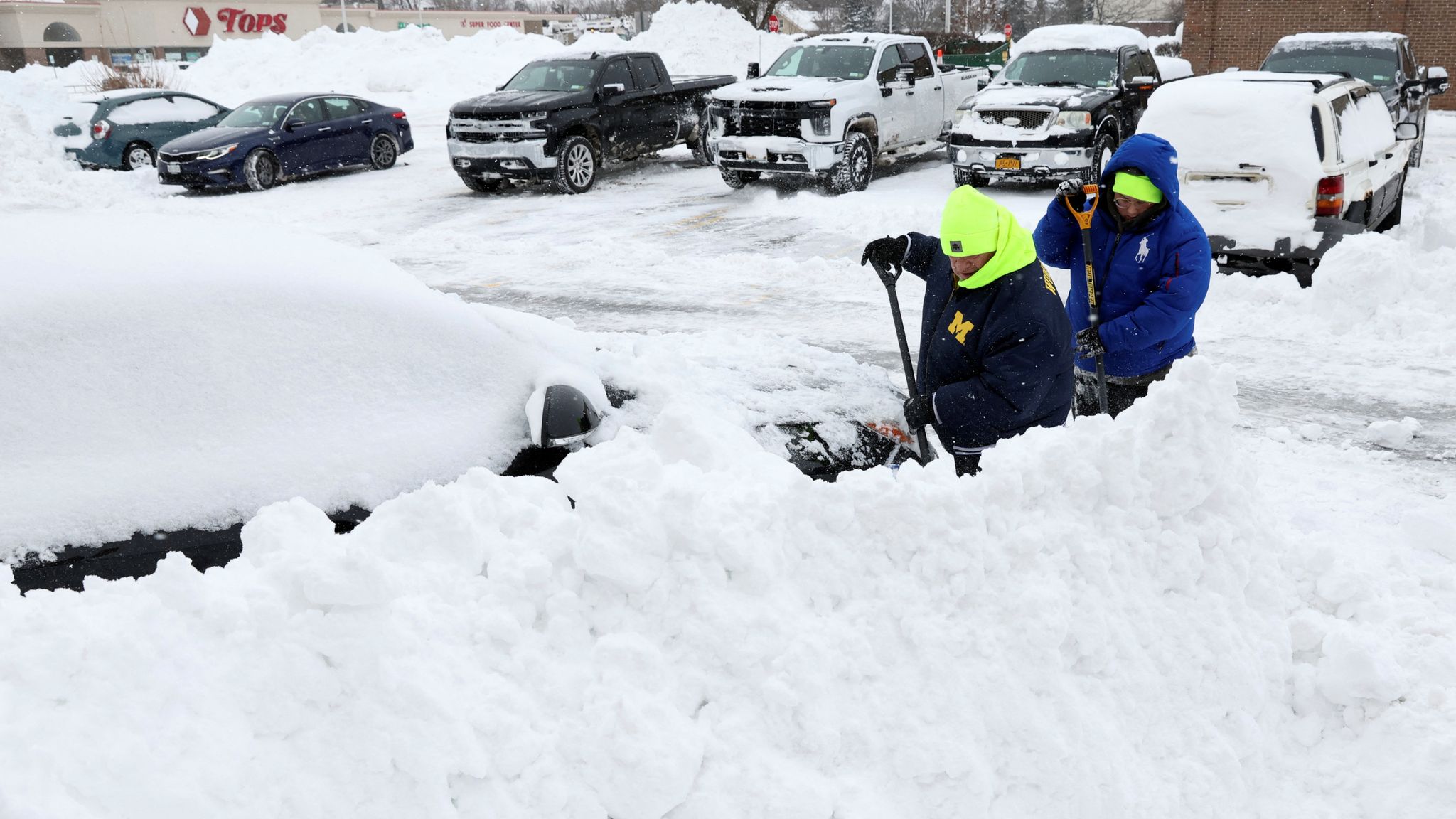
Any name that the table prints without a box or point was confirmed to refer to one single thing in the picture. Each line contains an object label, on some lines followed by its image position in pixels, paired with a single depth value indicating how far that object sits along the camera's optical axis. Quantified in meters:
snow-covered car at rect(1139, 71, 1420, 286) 7.99
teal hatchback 17.25
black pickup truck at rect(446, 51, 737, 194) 14.12
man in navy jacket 3.59
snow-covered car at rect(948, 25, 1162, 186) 12.41
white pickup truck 12.95
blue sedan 15.16
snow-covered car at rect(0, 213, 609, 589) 2.74
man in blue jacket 4.11
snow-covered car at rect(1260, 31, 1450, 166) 14.26
